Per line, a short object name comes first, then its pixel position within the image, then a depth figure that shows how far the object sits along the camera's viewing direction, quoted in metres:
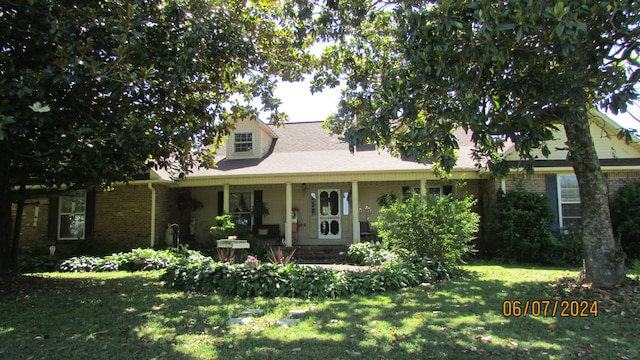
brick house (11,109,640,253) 12.83
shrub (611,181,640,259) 11.36
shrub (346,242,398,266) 10.60
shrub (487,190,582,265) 11.28
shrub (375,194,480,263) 9.74
